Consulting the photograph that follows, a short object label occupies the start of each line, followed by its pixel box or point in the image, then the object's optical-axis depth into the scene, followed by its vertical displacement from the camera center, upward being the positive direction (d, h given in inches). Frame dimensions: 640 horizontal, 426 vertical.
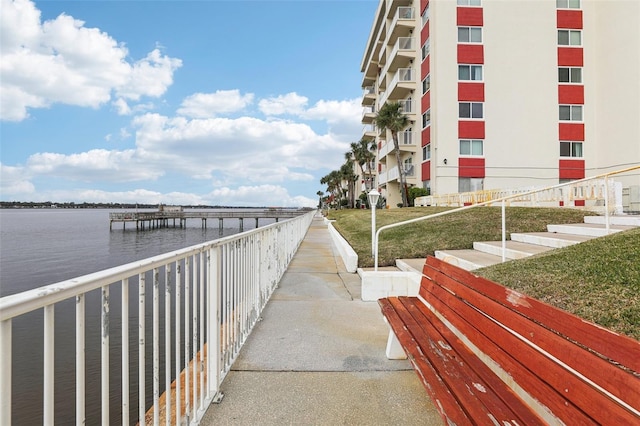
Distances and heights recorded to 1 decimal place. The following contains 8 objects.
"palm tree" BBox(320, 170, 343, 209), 3243.1 +310.5
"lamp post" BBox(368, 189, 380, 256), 303.4 +11.4
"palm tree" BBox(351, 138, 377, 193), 1904.5 +331.3
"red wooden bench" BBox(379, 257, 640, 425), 53.5 -29.7
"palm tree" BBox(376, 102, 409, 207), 1160.2 +299.4
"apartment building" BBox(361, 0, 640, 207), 962.1 +318.4
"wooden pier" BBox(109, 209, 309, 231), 2733.8 -21.3
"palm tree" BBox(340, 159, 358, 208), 2465.6 +272.3
